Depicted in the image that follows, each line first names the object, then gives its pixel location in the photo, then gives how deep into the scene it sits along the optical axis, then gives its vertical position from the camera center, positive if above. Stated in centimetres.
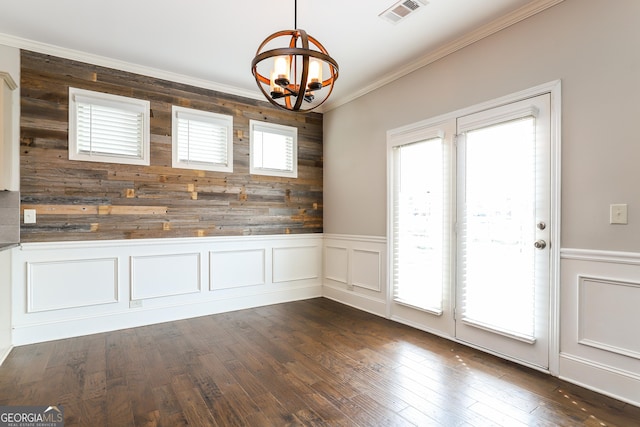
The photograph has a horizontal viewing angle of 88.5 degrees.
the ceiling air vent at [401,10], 262 +170
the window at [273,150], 458 +94
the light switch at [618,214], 222 +2
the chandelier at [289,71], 187 +91
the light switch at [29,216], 321 -3
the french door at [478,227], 264 -11
